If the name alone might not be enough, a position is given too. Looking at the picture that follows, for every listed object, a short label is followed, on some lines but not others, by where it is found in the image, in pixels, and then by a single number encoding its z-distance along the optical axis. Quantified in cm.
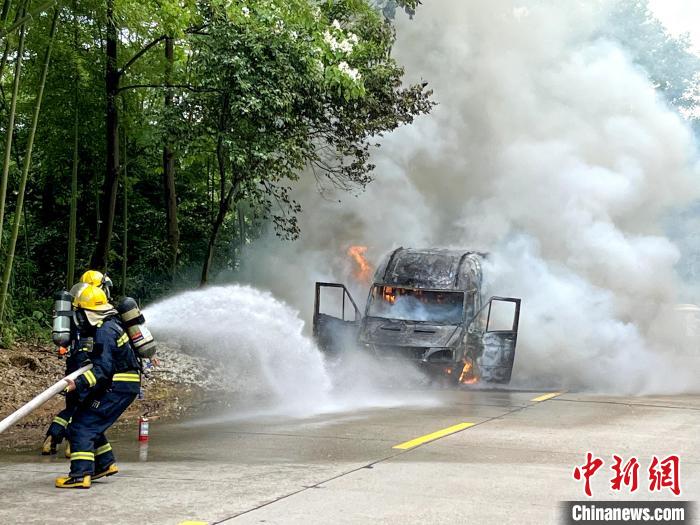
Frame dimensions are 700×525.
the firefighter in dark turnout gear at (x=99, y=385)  726
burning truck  1570
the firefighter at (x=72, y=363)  777
